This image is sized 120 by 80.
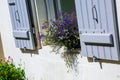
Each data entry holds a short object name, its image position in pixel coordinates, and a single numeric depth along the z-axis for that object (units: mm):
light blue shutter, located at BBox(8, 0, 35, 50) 5832
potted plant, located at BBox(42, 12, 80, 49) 4969
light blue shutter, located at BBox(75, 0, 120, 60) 4160
